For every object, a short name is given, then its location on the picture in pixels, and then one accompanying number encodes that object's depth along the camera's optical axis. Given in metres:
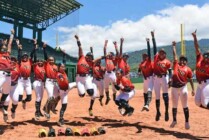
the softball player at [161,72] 10.14
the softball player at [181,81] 9.19
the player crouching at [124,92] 10.58
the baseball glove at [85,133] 8.63
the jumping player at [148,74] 10.80
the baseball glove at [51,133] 8.54
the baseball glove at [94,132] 8.75
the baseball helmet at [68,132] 8.65
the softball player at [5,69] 8.81
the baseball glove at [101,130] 8.86
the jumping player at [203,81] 8.39
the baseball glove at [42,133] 8.49
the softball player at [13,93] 10.55
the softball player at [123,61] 13.38
